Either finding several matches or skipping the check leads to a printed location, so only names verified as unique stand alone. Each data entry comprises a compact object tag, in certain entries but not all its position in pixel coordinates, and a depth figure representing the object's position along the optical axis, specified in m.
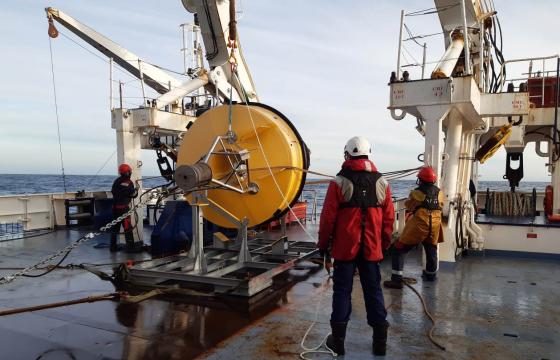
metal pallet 5.66
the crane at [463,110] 6.84
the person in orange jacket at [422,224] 6.12
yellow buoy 6.09
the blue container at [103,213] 11.42
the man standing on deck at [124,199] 8.67
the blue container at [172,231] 8.03
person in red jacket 3.84
